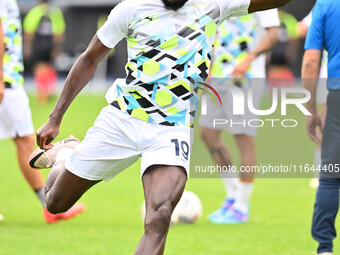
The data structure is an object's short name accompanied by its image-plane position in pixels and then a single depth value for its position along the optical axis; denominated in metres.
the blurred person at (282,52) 45.50
